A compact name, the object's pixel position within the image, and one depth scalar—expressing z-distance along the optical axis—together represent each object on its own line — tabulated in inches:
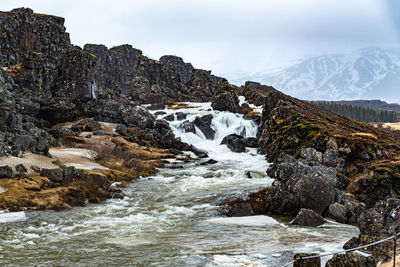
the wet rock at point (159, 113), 3462.4
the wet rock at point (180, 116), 3216.0
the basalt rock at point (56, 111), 2576.3
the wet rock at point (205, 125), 2881.4
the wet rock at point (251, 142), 2500.0
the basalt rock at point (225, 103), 3688.5
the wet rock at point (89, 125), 2473.2
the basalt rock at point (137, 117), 2805.1
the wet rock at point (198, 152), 2164.6
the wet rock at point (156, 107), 3764.8
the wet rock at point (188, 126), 2876.5
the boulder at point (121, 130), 2479.3
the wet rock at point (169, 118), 3203.7
